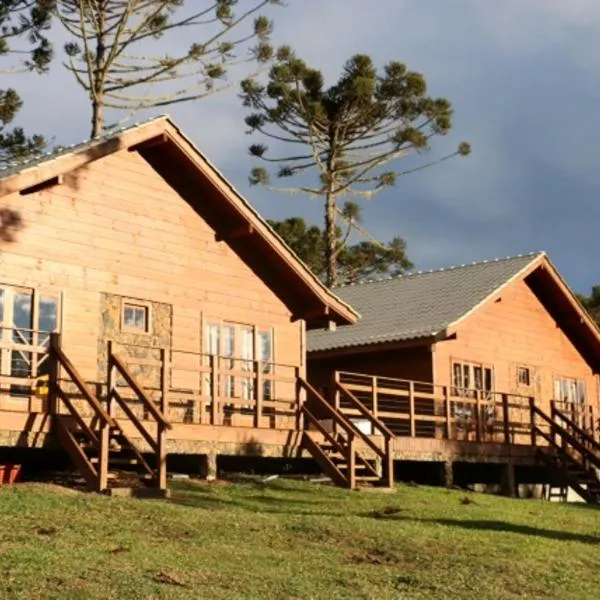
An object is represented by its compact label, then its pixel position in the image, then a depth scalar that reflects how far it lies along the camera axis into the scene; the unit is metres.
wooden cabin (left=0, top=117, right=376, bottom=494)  18.41
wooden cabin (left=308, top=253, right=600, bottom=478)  27.67
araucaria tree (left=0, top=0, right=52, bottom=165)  37.19
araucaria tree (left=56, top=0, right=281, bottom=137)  36.38
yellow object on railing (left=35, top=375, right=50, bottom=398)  18.23
